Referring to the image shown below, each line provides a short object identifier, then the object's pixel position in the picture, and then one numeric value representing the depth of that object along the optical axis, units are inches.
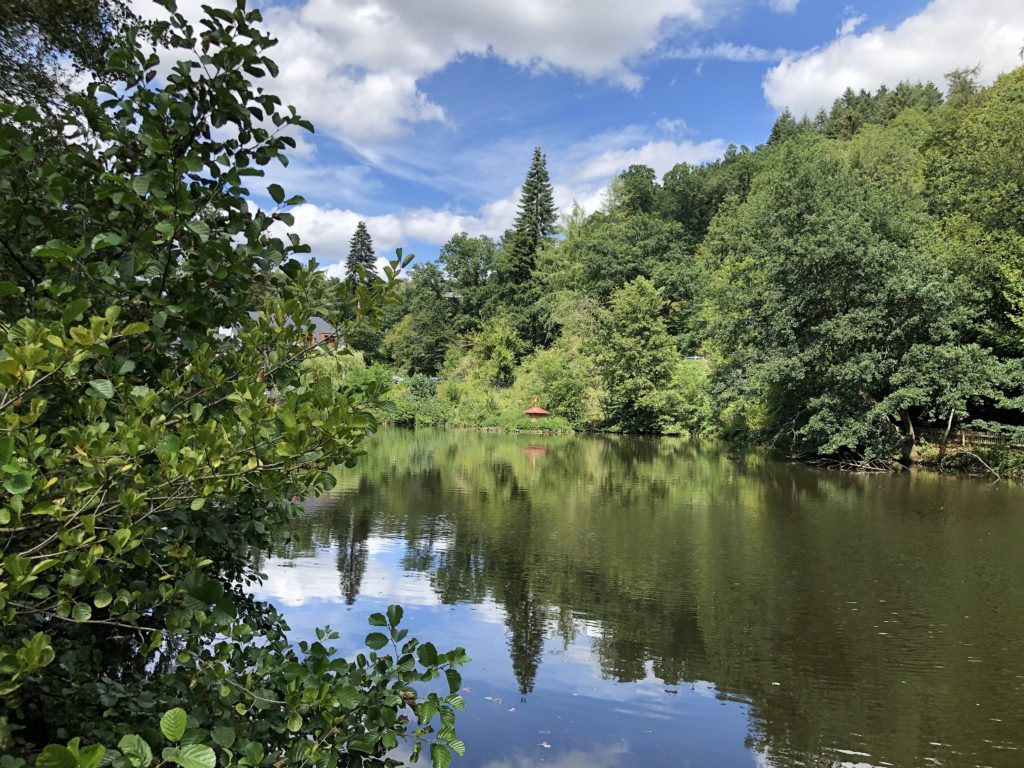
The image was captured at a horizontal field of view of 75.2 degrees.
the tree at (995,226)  757.3
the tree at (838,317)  751.7
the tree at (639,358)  1311.5
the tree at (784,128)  2689.5
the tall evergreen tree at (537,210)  2217.0
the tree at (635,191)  2190.0
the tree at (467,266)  2221.9
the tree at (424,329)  2188.7
